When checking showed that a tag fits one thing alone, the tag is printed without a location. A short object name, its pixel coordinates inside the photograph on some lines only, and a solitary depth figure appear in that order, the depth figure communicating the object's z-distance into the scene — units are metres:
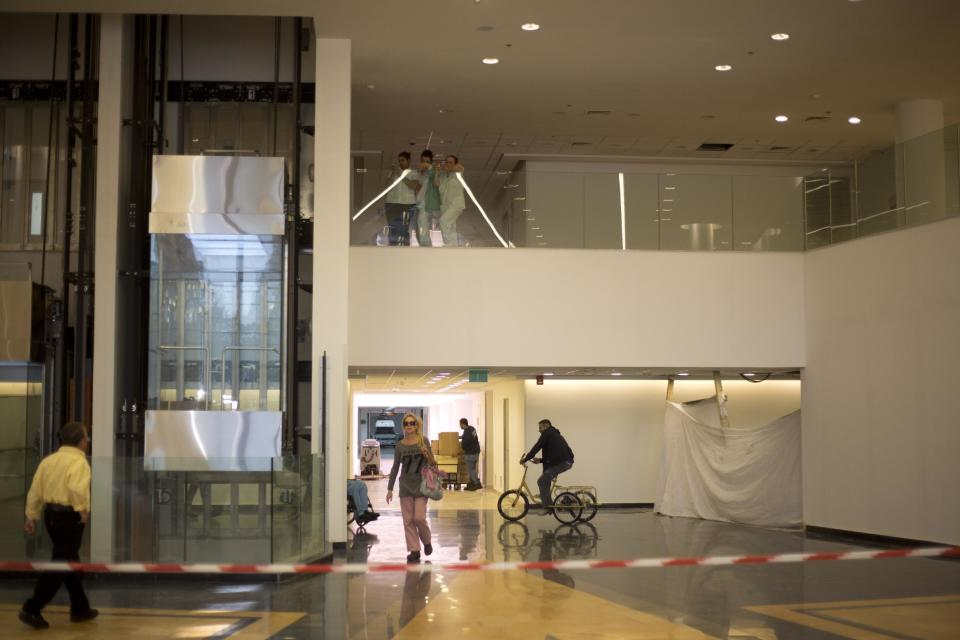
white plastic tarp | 16.19
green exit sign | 15.95
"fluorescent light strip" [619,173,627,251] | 15.43
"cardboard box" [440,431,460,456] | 27.84
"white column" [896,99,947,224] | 13.00
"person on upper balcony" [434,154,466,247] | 14.92
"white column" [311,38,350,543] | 12.68
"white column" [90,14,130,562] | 11.85
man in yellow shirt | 8.09
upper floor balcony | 14.73
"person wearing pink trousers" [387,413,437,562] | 11.47
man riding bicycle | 16.53
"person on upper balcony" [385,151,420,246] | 14.80
